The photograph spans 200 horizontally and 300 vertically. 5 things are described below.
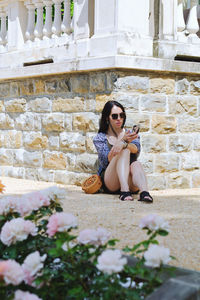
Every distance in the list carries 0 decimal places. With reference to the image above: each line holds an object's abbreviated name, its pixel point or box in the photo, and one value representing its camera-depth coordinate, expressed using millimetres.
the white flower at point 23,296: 3493
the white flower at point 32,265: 3666
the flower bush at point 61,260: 3662
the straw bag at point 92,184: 7700
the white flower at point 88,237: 4062
